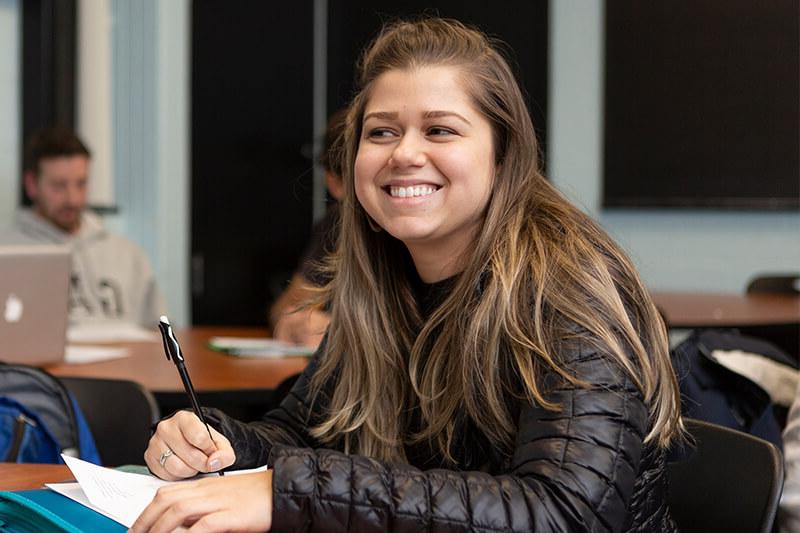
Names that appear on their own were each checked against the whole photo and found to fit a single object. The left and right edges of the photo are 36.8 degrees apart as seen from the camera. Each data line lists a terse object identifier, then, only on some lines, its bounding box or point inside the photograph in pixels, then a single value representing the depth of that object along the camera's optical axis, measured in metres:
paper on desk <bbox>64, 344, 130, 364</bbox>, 3.10
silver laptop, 2.88
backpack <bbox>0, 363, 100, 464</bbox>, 2.06
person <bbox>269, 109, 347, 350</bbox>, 2.08
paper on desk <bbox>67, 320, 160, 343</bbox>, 3.62
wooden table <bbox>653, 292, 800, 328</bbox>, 3.75
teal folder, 1.30
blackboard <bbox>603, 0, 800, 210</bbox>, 5.65
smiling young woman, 1.31
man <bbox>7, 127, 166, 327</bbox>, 4.68
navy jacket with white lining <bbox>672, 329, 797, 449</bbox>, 2.13
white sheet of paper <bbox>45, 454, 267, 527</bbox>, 1.38
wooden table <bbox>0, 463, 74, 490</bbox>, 1.59
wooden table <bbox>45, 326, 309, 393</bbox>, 2.68
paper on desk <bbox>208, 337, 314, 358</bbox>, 3.19
